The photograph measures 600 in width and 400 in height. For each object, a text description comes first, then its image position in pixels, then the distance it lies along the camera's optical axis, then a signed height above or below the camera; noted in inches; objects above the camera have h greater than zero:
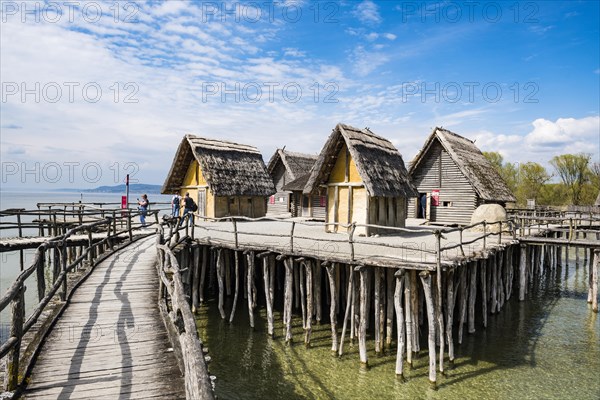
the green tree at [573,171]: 2114.9 +134.7
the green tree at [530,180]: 2112.5 +84.4
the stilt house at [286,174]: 1316.4 +65.3
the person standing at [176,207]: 819.4 -30.7
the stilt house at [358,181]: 653.3 +22.5
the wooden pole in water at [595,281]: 607.3 -129.8
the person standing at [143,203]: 793.7 -23.9
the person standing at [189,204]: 711.1 -21.3
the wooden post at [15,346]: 186.1 -73.3
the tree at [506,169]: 2208.4 +147.0
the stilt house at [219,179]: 904.3 +32.2
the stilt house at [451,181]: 940.6 +33.6
